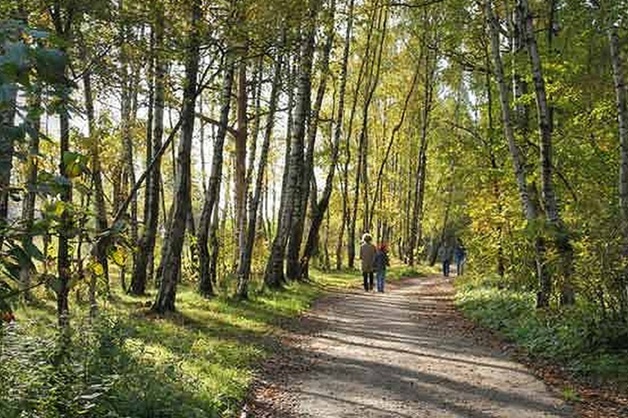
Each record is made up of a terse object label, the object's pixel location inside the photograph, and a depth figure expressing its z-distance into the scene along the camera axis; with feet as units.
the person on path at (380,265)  66.23
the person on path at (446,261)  104.73
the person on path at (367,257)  65.87
